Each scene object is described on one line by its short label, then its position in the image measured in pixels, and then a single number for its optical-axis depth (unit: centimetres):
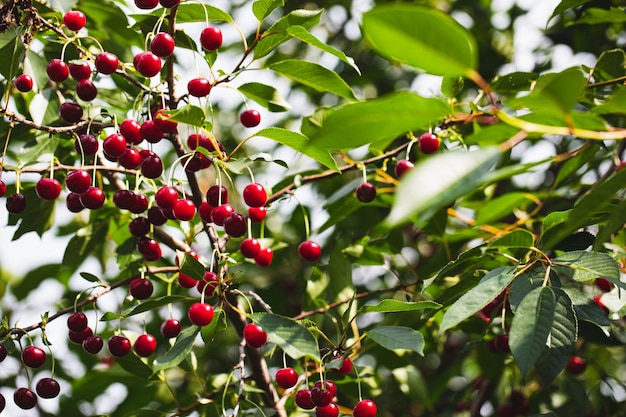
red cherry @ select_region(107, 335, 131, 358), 128
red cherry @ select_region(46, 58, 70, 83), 123
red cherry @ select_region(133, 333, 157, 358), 128
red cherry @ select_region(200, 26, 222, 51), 122
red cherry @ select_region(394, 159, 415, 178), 128
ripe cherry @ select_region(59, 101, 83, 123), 123
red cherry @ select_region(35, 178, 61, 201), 125
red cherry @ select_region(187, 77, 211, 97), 119
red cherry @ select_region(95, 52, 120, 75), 121
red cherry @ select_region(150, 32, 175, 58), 119
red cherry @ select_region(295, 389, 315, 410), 120
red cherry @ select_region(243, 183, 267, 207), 124
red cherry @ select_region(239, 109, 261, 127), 129
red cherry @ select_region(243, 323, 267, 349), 119
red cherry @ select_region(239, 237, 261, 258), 124
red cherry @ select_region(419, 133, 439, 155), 128
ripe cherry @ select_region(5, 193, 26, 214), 127
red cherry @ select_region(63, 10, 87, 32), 125
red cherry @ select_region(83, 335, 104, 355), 126
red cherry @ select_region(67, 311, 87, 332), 126
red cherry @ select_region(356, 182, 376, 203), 132
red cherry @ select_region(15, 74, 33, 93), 125
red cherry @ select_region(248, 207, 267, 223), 125
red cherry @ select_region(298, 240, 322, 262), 136
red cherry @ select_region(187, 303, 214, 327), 117
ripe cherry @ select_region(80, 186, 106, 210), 122
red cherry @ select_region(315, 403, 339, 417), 118
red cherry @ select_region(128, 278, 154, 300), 127
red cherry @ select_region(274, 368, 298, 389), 123
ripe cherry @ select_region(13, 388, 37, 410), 125
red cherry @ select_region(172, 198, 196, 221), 120
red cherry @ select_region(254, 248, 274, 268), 127
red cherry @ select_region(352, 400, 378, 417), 121
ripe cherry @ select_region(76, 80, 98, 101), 123
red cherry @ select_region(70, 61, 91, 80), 124
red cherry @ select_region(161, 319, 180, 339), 128
